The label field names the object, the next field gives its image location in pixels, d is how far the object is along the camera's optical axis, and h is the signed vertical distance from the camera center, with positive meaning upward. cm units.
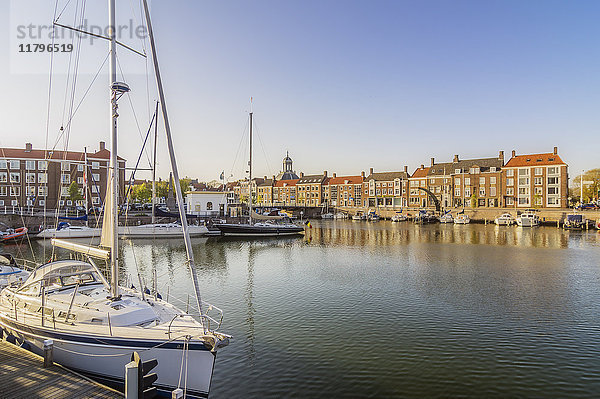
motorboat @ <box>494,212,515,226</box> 7950 -438
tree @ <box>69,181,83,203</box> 7314 +200
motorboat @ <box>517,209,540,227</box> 7475 -414
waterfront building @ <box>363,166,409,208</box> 11500 +406
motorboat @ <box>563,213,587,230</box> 6881 -437
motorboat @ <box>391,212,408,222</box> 9844 -472
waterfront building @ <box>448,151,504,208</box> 9769 +518
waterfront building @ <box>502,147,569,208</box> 8844 +504
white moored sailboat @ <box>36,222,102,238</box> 4809 -403
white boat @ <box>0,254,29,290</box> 1725 -377
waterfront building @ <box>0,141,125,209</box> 7312 +496
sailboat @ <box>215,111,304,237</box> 5822 -465
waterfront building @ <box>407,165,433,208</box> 10962 +379
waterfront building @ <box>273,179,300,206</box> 14288 +388
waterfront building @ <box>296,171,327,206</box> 13538 +443
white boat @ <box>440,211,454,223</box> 8769 -432
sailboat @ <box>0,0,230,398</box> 1009 -386
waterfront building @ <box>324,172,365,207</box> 12669 +415
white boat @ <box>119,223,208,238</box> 5397 -442
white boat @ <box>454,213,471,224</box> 8494 -441
